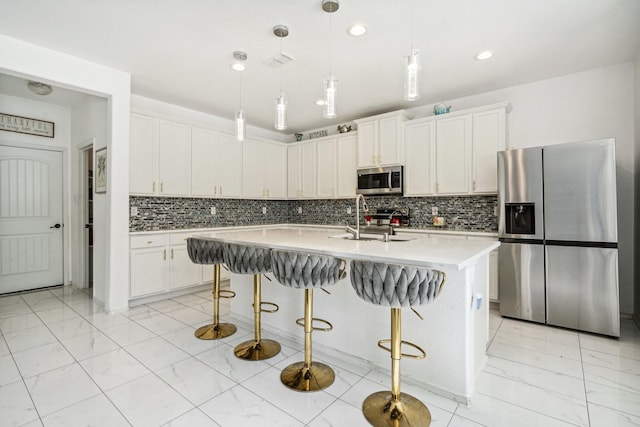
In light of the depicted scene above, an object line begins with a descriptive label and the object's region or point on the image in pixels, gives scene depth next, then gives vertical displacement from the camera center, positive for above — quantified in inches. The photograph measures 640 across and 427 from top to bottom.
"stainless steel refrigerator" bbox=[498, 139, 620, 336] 106.3 -8.6
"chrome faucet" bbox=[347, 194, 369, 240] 97.5 -5.3
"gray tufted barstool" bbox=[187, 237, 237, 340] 99.6 -15.6
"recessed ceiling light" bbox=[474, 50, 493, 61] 112.3 +59.4
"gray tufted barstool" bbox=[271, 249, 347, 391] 71.5 -15.8
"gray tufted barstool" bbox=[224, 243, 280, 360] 87.1 -16.5
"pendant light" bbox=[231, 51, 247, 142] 103.8 +32.2
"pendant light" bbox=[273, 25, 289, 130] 95.7 +34.4
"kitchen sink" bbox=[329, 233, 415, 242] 95.5 -7.9
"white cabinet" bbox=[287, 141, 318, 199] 209.8 +31.4
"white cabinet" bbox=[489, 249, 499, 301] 136.2 -28.9
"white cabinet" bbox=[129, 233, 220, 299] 141.3 -25.0
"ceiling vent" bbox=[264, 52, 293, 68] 112.7 +58.9
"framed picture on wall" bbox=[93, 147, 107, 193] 139.4 +21.0
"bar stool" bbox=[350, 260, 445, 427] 57.6 -16.4
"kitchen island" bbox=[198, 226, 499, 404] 69.7 -27.1
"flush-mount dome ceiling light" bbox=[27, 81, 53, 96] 141.6 +61.5
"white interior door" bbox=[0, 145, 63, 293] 157.8 -1.3
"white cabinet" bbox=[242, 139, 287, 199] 196.9 +30.6
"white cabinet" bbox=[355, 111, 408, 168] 166.6 +42.1
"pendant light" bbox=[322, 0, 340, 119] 83.9 +35.1
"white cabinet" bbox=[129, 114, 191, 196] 145.5 +29.8
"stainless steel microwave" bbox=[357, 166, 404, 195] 166.9 +19.0
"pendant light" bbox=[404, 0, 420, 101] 71.7 +33.3
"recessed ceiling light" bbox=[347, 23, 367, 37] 95.2 +58.9
